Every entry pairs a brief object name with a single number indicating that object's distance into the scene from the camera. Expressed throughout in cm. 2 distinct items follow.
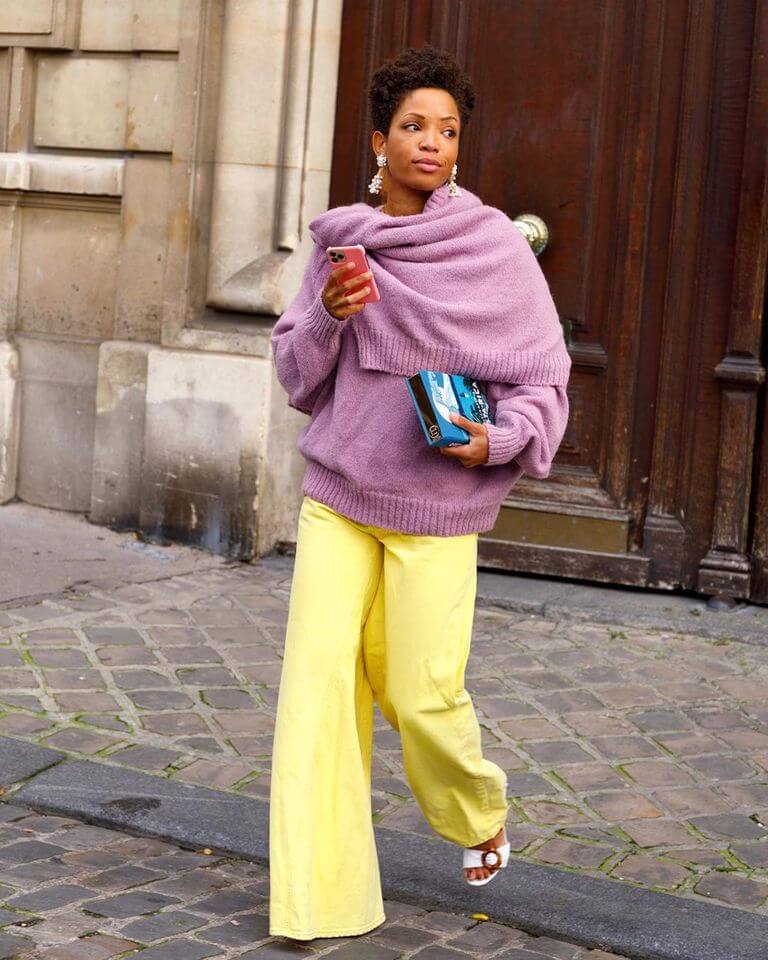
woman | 359
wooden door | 676
